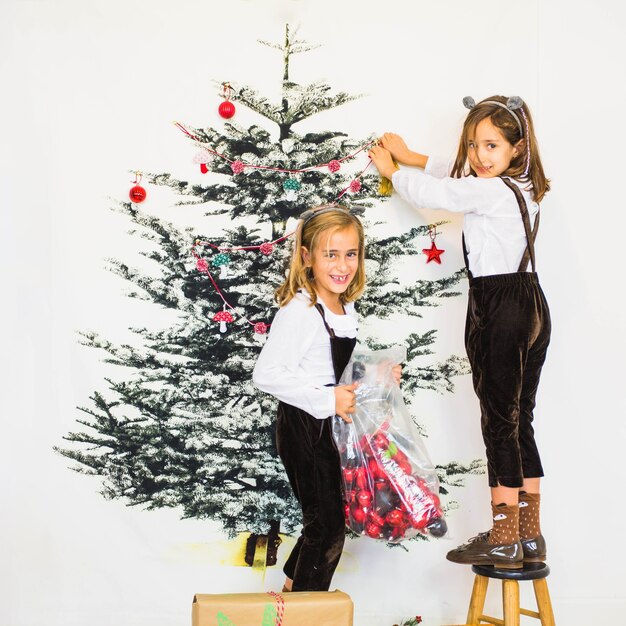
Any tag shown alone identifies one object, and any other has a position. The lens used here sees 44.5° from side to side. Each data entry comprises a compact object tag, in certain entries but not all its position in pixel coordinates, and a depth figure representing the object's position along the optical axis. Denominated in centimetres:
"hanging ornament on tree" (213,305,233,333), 240
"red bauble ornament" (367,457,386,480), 206
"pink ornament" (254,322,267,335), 241
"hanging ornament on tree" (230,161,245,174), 240
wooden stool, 199
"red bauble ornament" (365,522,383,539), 205
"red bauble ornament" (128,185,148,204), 239
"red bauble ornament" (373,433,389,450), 209
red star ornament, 244
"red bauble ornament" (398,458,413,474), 208
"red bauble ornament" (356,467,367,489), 206
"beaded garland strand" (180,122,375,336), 241
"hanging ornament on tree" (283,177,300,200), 241
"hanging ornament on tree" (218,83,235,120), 238
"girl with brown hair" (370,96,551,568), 206
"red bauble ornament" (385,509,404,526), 204
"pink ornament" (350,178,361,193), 243
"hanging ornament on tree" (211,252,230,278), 241
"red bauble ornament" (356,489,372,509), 205
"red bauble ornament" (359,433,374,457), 209
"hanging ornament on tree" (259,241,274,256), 240
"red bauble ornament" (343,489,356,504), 207
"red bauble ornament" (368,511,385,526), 205
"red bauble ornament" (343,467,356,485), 207
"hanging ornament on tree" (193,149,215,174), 241
